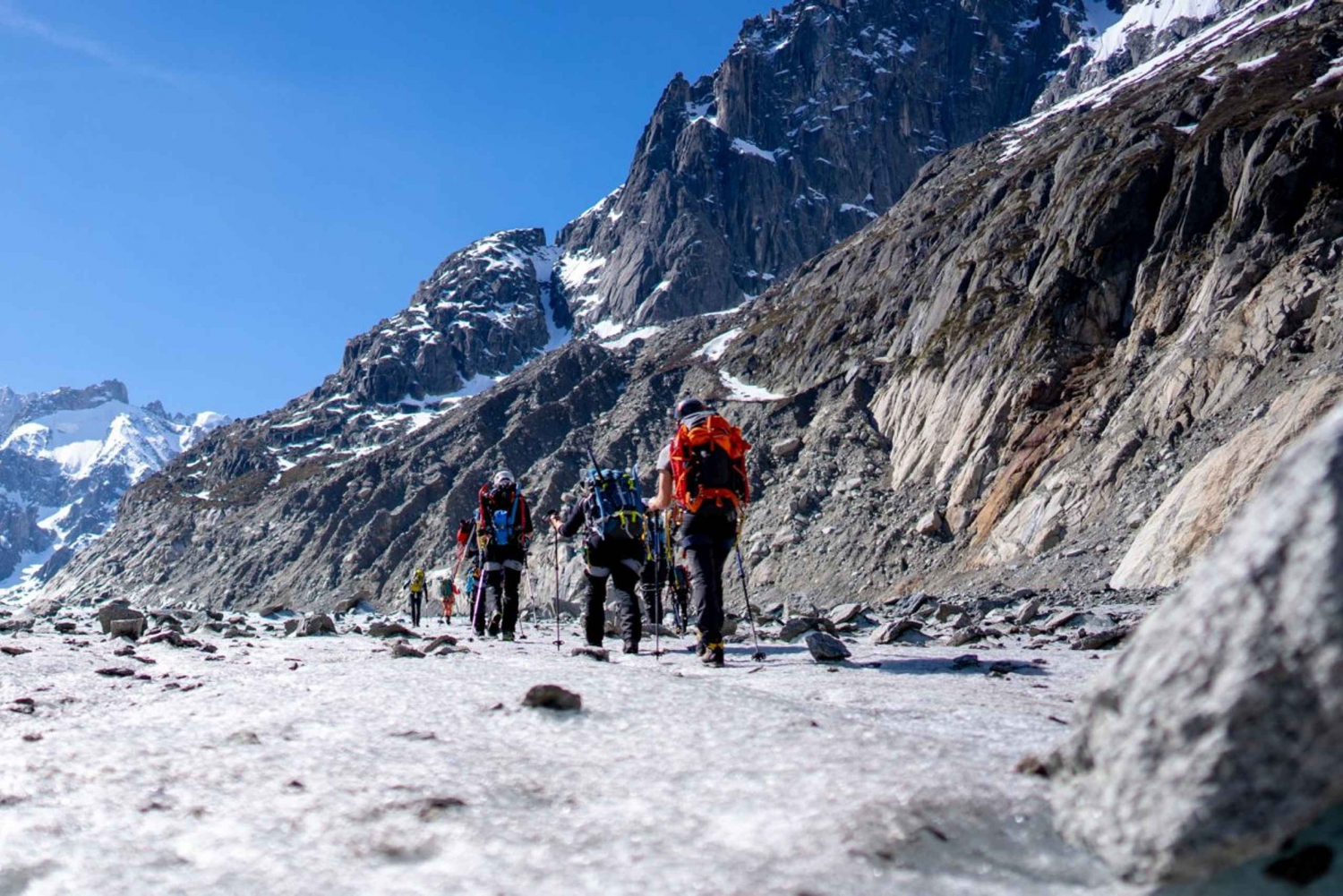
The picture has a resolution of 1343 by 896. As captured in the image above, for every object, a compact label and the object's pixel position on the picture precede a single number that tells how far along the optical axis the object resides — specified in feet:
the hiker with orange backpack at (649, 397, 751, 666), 25.96
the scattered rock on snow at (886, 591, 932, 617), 63.98
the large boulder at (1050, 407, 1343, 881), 6.38
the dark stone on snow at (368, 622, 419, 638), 40.11
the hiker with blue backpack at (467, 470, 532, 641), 43.52
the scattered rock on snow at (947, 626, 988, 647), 32.60
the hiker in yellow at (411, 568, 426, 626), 105.75
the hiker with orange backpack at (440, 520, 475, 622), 57.77
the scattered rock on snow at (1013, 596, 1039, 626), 45.83
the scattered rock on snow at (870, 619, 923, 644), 34.99
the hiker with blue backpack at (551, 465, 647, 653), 32.45
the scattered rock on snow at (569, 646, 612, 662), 25.80
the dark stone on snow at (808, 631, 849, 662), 24.97
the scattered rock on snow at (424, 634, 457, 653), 28.68
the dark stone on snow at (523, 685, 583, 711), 14.28
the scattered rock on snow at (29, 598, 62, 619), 84.74
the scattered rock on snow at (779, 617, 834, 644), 36.52
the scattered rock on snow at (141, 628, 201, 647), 32.92
